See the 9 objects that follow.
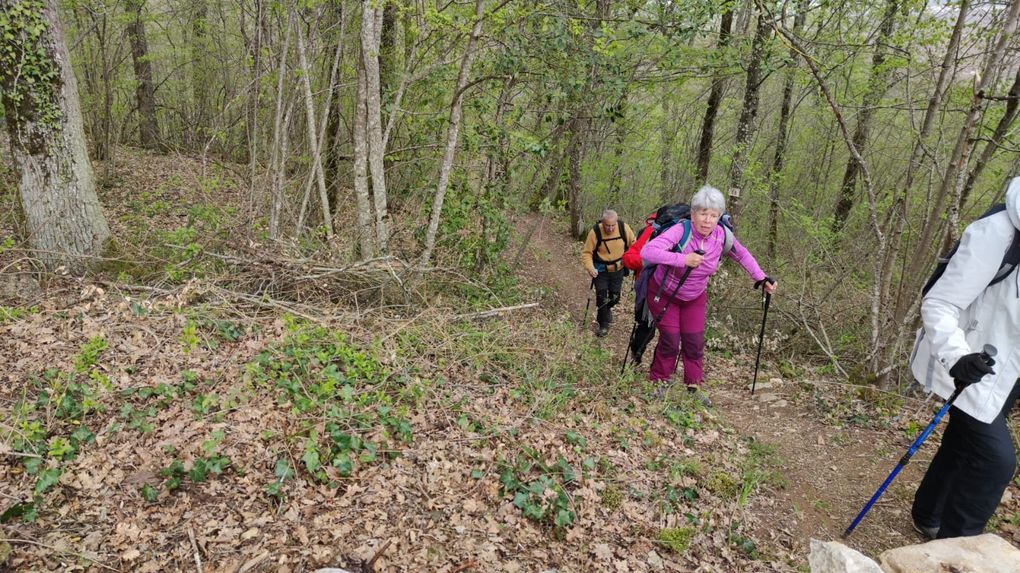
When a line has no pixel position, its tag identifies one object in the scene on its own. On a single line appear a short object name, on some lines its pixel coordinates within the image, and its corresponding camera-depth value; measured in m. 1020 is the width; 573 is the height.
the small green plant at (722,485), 3.85
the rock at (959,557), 2.70
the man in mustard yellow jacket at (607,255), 7.25
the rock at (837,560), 2.63
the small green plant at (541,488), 3.32
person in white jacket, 2.75
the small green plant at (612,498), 3.54
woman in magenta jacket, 4.54
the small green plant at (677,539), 3.26
